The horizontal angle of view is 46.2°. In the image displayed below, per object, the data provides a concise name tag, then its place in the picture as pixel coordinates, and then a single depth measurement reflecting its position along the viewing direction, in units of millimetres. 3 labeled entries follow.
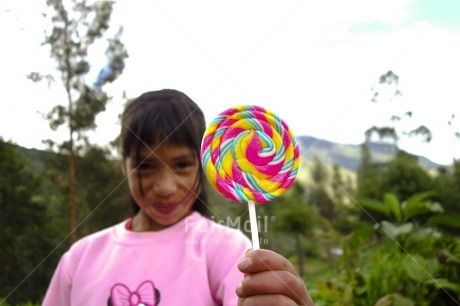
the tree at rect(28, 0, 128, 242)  2996
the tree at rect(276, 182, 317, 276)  7258
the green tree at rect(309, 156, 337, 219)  8133
